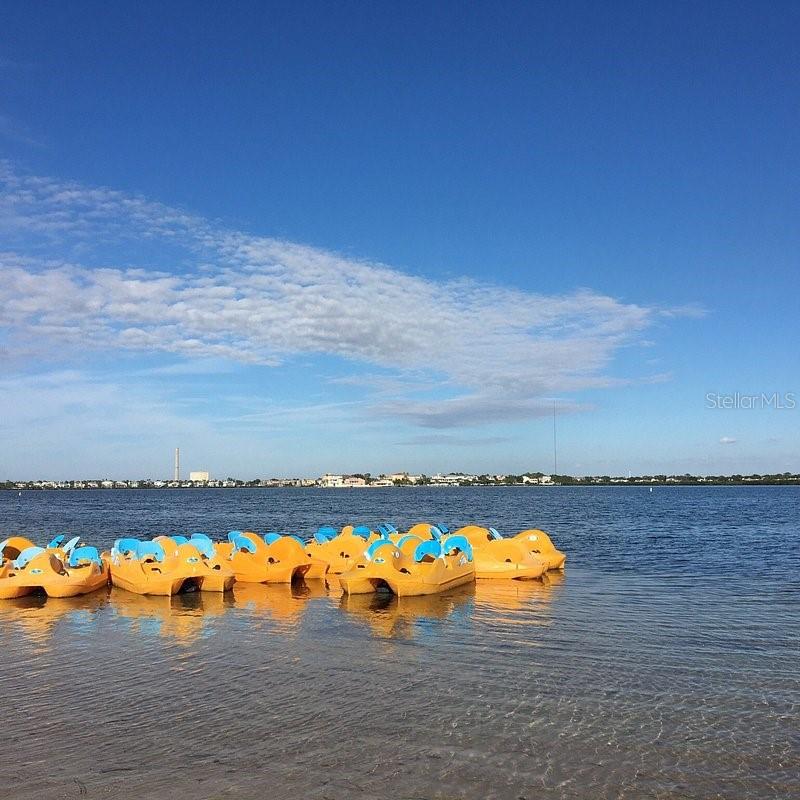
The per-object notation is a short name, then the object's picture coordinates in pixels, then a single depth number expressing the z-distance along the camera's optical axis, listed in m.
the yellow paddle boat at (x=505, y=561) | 22.77
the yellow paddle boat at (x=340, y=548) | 23.50
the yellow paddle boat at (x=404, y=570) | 19.03
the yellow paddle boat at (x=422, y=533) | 24.02
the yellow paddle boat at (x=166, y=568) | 19.72
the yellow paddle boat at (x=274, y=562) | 22.02
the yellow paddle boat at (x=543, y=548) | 24.83
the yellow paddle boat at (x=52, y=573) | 19.20
